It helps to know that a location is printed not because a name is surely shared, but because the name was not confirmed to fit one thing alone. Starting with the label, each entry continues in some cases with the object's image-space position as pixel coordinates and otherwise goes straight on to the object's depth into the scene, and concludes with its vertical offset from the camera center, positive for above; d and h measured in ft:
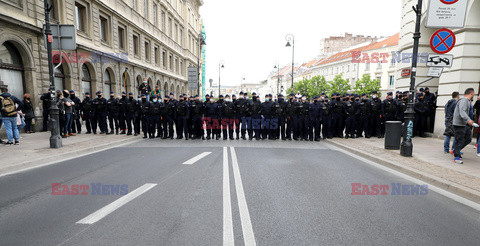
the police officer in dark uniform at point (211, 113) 41.39 -1.25
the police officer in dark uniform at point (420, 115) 40.65 -1.16
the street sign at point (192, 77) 74.18 +7.92
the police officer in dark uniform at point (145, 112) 42.06 -1.26
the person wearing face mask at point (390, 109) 40.91 -0.25
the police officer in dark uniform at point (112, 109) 43.55 -0.87
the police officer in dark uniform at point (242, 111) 41.52 -0.90
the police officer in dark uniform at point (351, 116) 40.55 -1.52
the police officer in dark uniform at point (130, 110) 43.06 -1.00
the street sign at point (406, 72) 46.01 +6.34
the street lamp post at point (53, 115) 28.89 -1.36
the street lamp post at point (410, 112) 26.12 -0.45
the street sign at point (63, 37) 29.84 +7.59
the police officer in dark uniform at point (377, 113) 41.11 -0.92
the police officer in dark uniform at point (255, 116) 41.19 -1.64
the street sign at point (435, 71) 25.34 +3.58
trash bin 29.60 -3.01
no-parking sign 25.26 +6.52
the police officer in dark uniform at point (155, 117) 41.73 -2.03
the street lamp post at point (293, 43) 87.74 +21.50
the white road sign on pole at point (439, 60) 25.02 +4.58
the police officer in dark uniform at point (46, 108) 39.68 -0.82
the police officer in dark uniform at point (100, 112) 43.52 -1.40
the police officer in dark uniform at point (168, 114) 41.68 -1.61
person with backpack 30.37 -1.35
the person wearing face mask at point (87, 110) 43.75 -1.11
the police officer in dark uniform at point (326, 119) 40.29 -1.95
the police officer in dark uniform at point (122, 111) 43.60 -1.21
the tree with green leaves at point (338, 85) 189.23 +15.74
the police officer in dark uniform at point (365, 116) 40.89 -1.41
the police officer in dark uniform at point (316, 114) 40.13 -1.17
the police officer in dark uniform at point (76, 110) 43.36 -1.15
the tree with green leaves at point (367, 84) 175.11 +15.41
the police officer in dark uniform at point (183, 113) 41.04 -1.31
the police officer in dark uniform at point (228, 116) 41.27 -1.71
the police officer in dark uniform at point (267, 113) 40.93 -1.14
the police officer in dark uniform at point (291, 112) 40.70 -0.92
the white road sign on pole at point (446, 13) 24.91 +9.05
